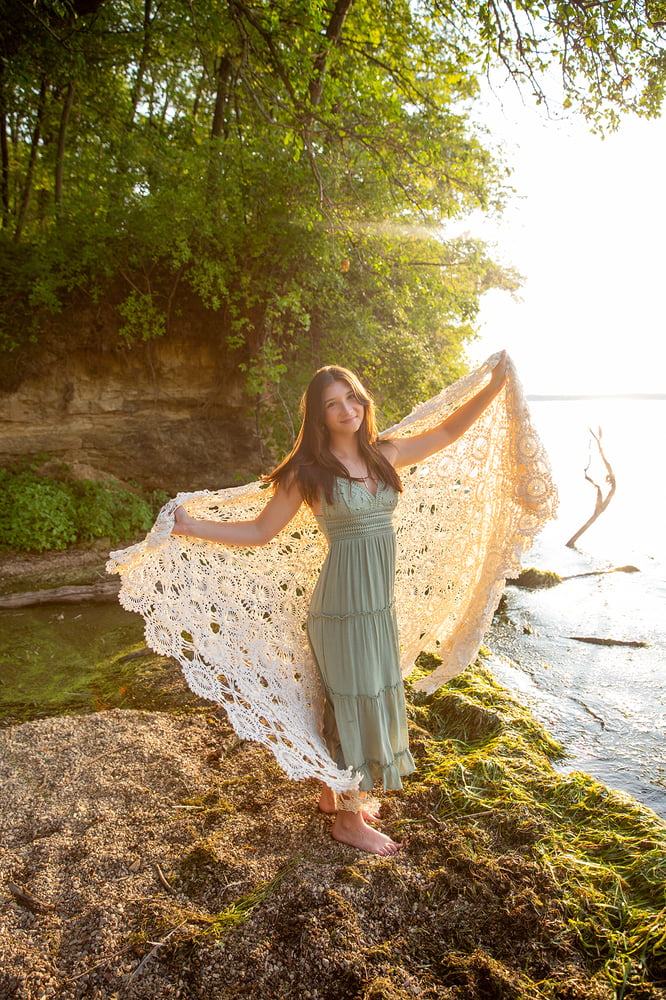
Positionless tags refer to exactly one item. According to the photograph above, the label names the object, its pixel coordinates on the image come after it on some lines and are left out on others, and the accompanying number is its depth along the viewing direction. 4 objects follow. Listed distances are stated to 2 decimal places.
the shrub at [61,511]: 6.93
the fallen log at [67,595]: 5.77
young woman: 2.54
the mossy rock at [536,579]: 7.89
